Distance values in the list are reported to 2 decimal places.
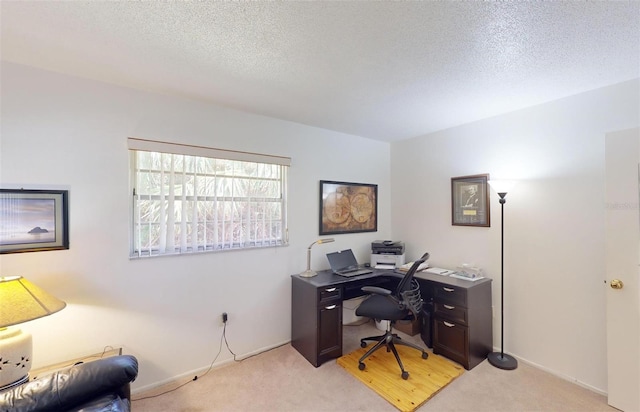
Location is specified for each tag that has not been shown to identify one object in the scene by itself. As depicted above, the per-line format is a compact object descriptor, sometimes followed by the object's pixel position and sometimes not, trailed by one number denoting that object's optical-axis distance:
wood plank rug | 2.08
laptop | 3.03
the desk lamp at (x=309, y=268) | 2.88
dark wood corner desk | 2.50
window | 2.23
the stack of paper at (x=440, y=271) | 2.94
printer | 3.29
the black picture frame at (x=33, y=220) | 1.73
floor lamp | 2.49
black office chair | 2.41
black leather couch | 1.23
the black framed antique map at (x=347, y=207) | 3.26
